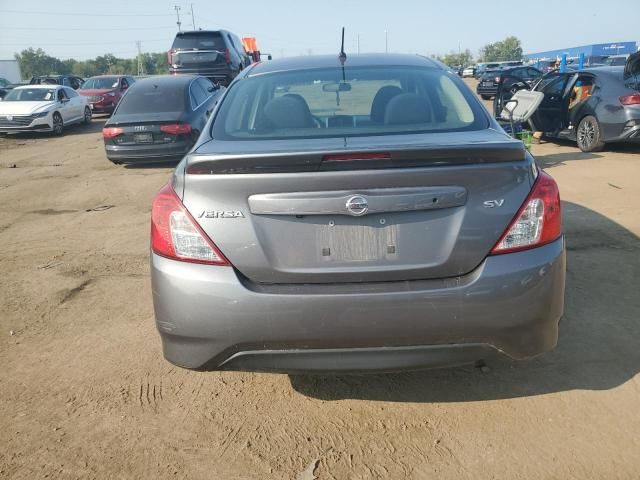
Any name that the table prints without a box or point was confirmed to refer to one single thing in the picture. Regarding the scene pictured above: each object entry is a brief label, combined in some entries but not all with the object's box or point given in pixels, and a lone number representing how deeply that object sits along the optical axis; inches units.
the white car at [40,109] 586.6
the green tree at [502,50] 4822.8
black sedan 371.2
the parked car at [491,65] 1699.4
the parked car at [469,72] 2370.8
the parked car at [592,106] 348.8
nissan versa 83.4
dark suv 633.0
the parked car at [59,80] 974.9
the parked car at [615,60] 1214.4
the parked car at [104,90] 807.1
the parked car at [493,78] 890.1
